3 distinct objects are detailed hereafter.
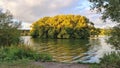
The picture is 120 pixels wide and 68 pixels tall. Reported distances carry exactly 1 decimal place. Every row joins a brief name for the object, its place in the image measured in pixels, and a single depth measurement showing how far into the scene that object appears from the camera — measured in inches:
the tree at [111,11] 148.9
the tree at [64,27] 1266.4
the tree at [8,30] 338.4
